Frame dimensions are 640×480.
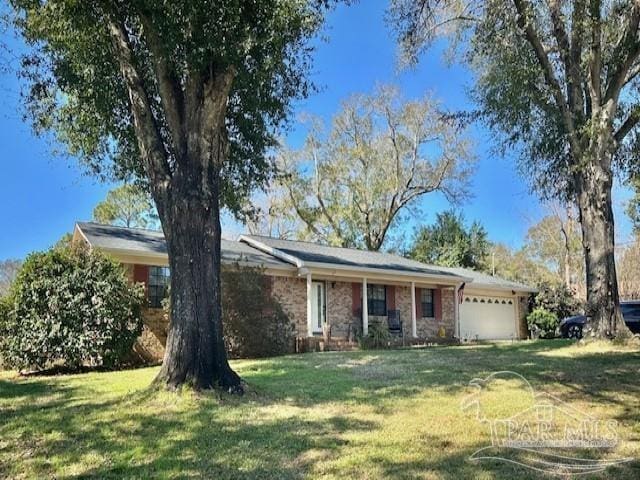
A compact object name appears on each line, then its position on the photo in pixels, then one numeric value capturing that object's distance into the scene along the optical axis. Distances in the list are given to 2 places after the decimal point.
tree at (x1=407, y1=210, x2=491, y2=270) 29.84
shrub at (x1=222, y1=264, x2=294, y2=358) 13.36
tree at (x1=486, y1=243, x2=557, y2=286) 36.03
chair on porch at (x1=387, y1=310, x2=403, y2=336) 19.10
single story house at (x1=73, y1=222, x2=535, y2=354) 14.81
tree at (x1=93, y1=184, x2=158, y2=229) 29.25
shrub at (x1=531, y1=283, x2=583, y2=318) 24.38
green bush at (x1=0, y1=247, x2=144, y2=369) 10.84
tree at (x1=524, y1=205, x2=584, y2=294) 32.78
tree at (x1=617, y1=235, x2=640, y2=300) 31.02
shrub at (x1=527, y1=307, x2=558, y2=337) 24.09
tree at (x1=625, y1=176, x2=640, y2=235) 17.89
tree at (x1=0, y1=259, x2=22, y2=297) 30.98
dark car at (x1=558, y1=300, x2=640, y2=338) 17.47
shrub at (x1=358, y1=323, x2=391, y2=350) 16.69
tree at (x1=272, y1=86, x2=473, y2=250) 29.67
